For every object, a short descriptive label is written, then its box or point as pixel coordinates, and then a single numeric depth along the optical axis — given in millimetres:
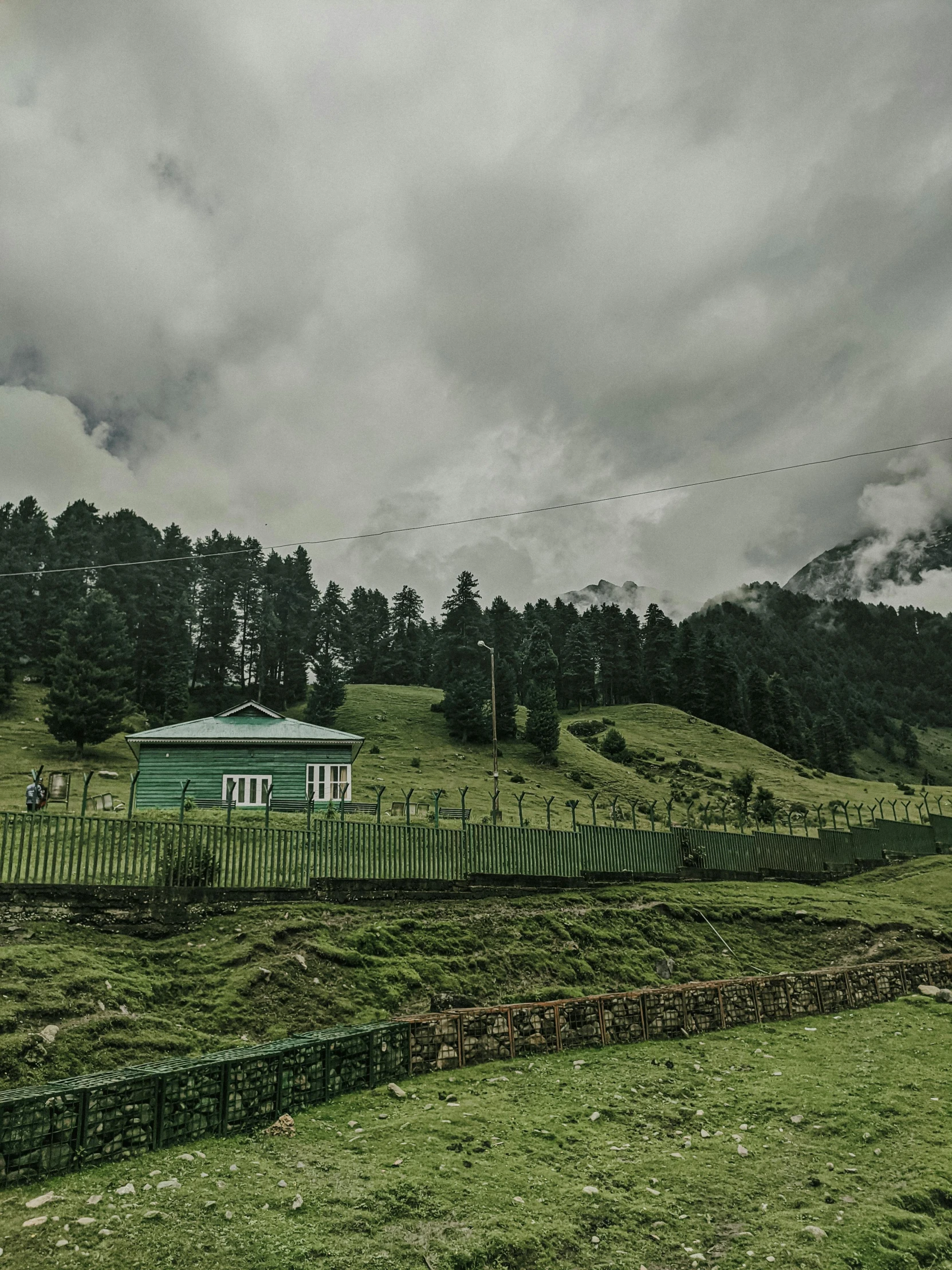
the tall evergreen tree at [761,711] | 113188
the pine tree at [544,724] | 73188
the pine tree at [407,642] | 120375
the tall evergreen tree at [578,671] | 116500
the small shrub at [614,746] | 80625
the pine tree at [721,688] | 115938
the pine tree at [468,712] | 78062
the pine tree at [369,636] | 123688
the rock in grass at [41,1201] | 6676
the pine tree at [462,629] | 92250
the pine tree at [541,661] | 104875
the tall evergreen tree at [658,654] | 122375
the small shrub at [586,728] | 91562
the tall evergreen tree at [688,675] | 116938
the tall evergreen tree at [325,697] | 80500
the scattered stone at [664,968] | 19016
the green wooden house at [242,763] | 35812
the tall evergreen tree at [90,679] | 57312
